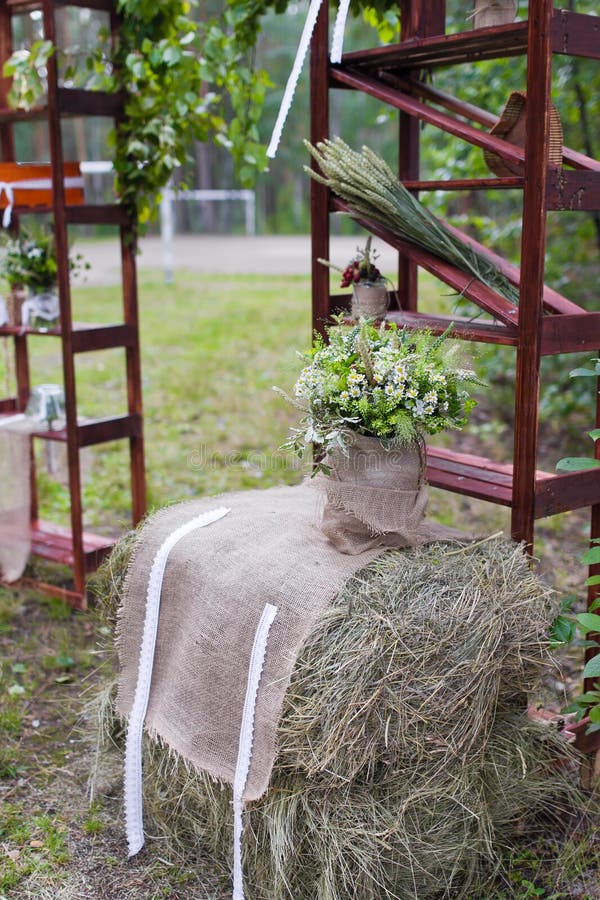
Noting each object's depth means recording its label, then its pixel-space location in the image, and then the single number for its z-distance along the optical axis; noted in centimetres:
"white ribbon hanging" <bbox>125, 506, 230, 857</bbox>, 270
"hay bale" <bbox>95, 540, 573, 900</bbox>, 225
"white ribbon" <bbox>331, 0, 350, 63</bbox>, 273
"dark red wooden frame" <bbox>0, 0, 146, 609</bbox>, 402
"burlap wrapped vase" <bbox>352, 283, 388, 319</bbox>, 313
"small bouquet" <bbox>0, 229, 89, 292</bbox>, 425
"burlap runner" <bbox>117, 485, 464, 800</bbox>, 236
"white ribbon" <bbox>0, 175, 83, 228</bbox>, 427
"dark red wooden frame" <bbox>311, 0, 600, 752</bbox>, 255
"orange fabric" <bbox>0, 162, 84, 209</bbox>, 424
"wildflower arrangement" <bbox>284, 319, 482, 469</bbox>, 243
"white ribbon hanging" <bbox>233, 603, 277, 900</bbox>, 236
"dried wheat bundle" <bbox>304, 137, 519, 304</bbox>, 285
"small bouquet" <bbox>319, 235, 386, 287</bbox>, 317
